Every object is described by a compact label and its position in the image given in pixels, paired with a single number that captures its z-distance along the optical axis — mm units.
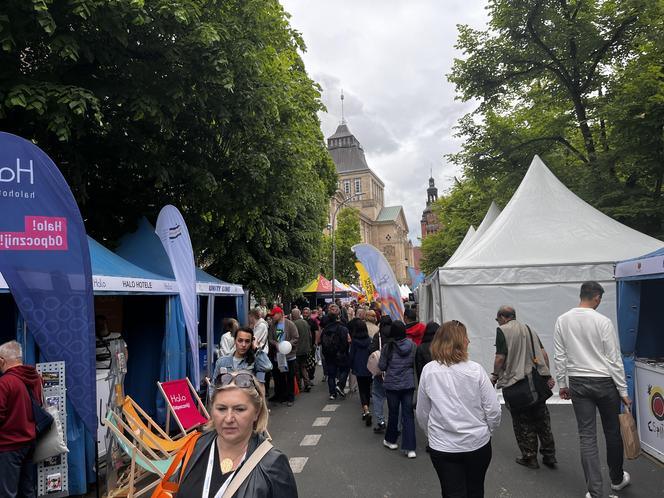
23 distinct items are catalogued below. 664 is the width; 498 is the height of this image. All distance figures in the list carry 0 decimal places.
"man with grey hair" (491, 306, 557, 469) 5371
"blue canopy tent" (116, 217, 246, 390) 9383
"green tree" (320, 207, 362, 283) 53094
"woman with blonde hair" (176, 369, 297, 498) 1896
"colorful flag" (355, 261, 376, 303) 16219
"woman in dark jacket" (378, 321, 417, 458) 6238
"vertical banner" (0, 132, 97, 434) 4160
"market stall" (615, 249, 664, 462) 4676
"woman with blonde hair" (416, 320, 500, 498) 3381
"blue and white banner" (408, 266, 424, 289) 28680
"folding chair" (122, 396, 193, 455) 5250
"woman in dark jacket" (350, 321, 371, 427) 8195
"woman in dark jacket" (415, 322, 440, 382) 6391
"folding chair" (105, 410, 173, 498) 4660
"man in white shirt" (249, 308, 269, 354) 7894
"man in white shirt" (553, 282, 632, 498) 4473
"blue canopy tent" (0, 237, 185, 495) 5082
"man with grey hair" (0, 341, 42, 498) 3936
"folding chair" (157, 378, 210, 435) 6590
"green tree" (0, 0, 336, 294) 6711
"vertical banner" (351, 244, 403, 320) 10836
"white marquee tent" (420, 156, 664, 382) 9242
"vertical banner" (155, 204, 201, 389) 7305
